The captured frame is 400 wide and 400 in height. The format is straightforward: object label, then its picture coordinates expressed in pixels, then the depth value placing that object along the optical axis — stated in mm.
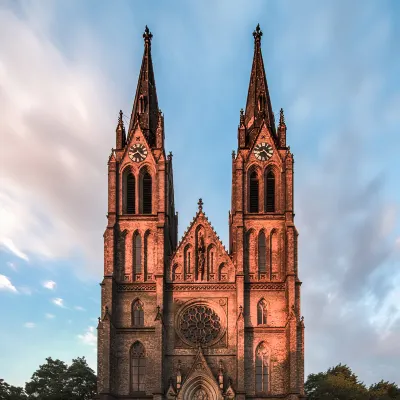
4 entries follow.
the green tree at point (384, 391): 88600
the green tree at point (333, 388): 85625
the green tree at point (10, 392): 76375
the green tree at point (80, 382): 82000
